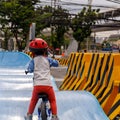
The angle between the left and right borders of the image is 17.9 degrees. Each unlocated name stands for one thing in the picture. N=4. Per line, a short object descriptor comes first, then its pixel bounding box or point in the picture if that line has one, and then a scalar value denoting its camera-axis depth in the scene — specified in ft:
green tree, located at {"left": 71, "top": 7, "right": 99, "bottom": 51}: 129.49
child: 15.35
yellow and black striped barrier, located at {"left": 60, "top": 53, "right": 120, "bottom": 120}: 20.61
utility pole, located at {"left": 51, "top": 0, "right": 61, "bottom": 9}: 134.00
